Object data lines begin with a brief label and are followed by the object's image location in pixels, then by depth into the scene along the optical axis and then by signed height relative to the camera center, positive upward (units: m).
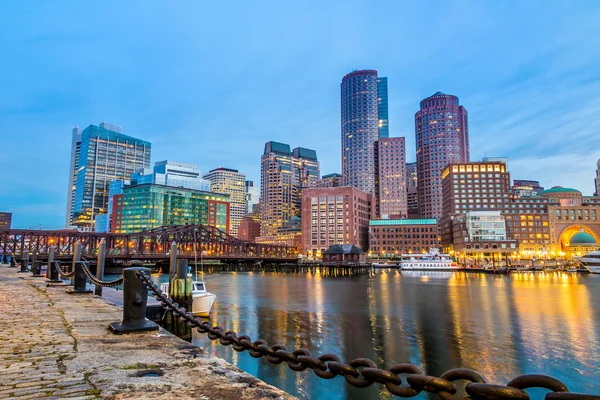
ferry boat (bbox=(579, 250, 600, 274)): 116.62 -5.68
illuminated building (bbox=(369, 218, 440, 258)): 187.25 +3.71
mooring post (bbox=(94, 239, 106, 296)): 26.55 -1.42
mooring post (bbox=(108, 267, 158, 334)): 8.74 -1.44
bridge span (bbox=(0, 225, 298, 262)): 98.69 +0.88
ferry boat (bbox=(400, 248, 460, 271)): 127.31 -6.99
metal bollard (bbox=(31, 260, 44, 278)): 31.31 -2.14
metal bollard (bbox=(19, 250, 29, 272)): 38.25 -2.20
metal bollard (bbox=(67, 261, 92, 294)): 18.09 -1.87
